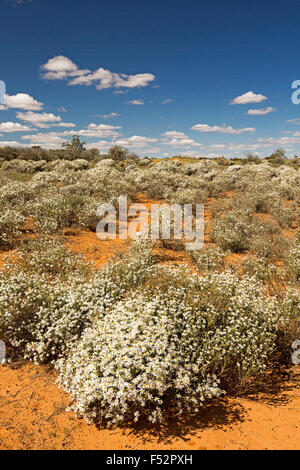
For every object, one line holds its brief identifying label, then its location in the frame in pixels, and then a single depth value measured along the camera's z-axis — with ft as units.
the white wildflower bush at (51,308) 14.44
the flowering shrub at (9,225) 30.53
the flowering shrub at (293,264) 21.68
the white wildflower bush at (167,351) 10.86
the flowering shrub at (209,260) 23.35
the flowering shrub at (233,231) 31.12
